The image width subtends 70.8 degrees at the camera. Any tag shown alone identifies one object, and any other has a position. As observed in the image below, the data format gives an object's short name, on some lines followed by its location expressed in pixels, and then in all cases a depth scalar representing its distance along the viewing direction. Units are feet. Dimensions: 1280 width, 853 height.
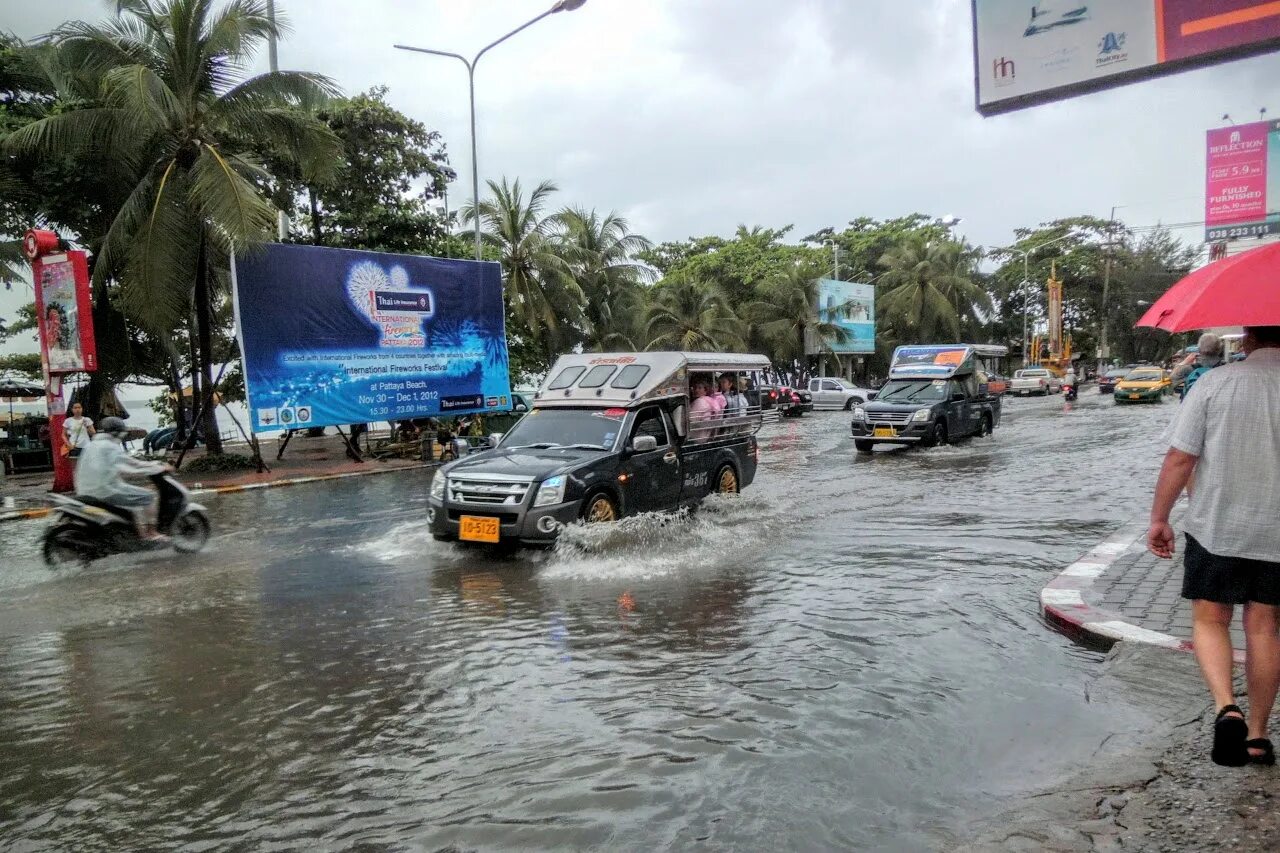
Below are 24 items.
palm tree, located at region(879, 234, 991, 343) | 178.81
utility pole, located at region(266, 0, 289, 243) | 62.18
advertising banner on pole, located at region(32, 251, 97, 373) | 51.08
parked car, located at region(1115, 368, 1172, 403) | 115.24
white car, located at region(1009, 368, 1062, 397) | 159.22
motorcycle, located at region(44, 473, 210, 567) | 30.19
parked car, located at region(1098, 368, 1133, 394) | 152.34
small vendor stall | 73.15
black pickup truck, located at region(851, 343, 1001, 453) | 63.05
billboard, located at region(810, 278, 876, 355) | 157.38
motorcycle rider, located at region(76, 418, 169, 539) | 30.35
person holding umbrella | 11.89
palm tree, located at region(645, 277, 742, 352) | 134.00
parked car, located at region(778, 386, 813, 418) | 123.59
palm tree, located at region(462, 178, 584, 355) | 104.42
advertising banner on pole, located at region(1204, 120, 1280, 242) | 73.31
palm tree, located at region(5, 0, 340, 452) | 54.85
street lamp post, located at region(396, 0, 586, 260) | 68.64
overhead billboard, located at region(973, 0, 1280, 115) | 24.62
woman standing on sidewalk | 54.60
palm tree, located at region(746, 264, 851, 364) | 154.30
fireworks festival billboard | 60.90
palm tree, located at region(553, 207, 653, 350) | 123.75
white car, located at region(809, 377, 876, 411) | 131.85
